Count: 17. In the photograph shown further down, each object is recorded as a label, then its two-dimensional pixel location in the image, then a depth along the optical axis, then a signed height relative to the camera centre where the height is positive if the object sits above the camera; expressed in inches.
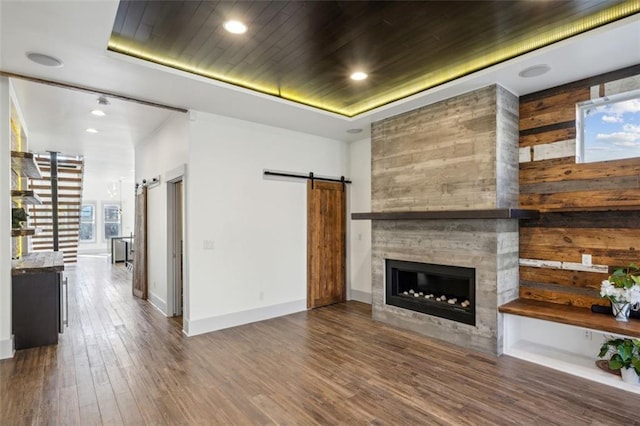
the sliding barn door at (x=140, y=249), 238.4 -24.6
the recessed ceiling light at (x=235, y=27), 104.7 +62.3
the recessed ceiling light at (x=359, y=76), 144.7 +63.4
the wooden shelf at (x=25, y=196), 144.2 +9.7
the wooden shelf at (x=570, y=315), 111.6 -39.0
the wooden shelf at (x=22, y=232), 140.3 -6.6
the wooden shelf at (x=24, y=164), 144.9 +25.5
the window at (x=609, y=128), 125.5 +34.5
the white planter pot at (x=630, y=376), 110.1 -55.7
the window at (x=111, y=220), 555.8 -6.2
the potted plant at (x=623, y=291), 113.4 -27.6
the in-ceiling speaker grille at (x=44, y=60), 113.9 +56.7
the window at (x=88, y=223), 538.0 -10.9
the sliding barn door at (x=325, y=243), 218.5 -19.6
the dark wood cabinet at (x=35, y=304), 145.3 -39.7
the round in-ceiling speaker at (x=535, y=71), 123.2 +55.8
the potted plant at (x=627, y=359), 110.0 -50.2
